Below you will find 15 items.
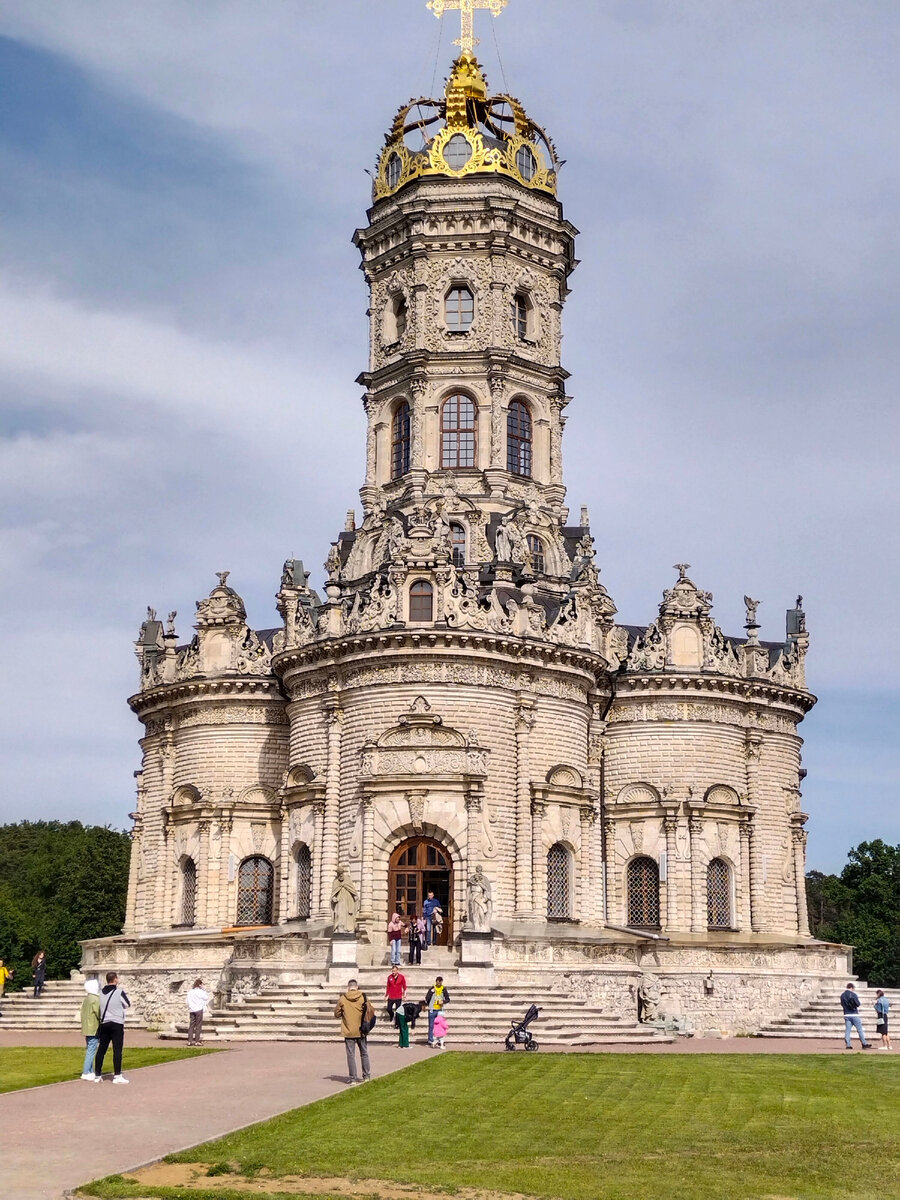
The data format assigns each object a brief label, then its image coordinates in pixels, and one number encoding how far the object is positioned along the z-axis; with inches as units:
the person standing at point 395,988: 1262.3
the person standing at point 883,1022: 1418.6
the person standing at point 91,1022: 946.1
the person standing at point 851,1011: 1364.4
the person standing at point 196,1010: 1293.1
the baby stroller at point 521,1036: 1230.9
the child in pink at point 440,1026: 1224.2
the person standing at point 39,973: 1893.3
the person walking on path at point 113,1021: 941.2
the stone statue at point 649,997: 1653.5
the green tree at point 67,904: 2984.7
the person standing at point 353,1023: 932.6
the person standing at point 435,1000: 1236.5
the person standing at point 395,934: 1563.7
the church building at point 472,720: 1753.2
